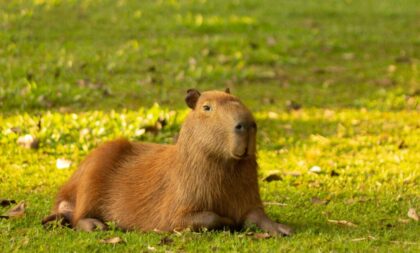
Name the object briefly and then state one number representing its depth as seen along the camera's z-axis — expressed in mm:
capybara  9797
